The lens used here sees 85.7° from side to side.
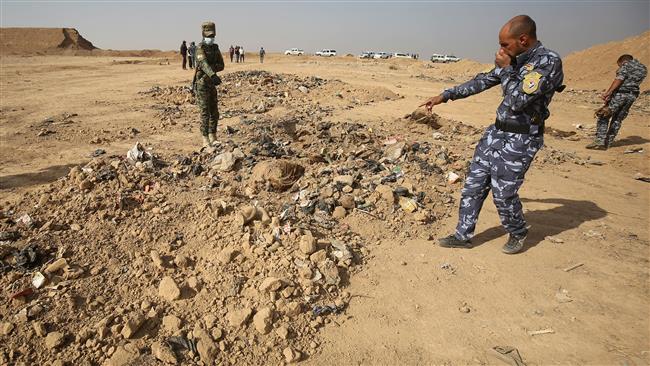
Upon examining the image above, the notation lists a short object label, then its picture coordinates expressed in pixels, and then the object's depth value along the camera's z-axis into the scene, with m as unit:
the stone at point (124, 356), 1.99
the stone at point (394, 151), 4.59
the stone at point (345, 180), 3.75
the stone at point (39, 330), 2.12
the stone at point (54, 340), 2.06
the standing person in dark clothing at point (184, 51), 19.03
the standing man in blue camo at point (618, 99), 6.09
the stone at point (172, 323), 2.18
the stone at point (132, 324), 2.11
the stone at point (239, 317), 2.19
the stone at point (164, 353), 1.99
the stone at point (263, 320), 2.15
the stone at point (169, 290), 2.37
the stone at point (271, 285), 2.36
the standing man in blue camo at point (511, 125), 2.38
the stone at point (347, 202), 3.46
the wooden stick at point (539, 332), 2.19
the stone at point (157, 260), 2.65
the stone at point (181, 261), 2.66
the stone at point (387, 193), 3.52
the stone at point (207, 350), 2.02
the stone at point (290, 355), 2.02
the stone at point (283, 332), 2.13
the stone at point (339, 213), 3.36
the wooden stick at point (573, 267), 2.78
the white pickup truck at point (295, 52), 45.03
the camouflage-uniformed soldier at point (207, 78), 5.01
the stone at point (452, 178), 4.27
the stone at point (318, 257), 2.66
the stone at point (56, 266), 2.56
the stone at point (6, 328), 2.12
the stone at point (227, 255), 2.63
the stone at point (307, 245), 2.68
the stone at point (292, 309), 2.26
